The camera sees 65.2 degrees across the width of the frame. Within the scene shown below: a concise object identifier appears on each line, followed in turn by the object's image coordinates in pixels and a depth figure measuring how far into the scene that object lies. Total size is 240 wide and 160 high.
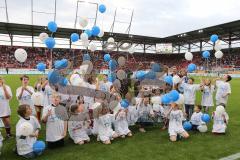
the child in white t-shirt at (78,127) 4.65
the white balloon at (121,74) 6.40
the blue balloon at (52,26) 7.45
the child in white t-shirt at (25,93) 5.16
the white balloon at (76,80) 5.44
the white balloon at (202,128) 5.32
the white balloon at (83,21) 7.78
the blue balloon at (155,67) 6.83
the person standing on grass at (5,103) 4.89
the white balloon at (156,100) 5.61
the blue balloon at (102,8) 8.43
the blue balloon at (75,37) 7.19
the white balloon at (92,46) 8.43
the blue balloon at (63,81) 5.43
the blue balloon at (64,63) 5.88
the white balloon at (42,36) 7.57
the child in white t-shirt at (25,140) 3.95
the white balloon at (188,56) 7.09
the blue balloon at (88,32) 7.64
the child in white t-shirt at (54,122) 4.37
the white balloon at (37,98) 5.43
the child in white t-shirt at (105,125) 4.79
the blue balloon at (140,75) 6.68
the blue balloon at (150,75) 6.54
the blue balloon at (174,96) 4.74
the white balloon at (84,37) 7.32
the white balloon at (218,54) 7.15
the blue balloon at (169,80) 5.88
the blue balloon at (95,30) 7.38
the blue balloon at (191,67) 6.12
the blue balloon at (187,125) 5.35
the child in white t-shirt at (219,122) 5.15
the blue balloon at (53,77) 5.31
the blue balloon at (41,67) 6.80
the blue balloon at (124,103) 5.11
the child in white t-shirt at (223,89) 6.09
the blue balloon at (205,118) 5.09
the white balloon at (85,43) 7.57
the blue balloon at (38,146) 3.94
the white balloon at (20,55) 6.07
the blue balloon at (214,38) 6.58
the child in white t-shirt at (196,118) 5.35
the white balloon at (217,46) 6.97
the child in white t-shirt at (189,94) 6.07
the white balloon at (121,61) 6.79
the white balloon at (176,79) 6.01
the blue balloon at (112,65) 6.66
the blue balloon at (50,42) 6.32
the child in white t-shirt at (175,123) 4.88
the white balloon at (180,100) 5.06
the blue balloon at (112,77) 6.60
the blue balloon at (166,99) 4.88
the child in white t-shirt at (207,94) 6.27
